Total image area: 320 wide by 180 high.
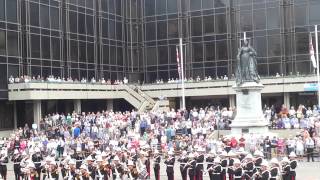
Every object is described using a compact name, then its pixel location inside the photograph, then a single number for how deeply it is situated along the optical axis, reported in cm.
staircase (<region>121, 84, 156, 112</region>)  6301
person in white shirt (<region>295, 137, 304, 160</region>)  3788
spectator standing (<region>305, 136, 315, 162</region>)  3762
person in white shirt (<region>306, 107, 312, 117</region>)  4525
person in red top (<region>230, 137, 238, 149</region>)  3649
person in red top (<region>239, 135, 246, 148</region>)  3609
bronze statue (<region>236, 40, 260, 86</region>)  4169
